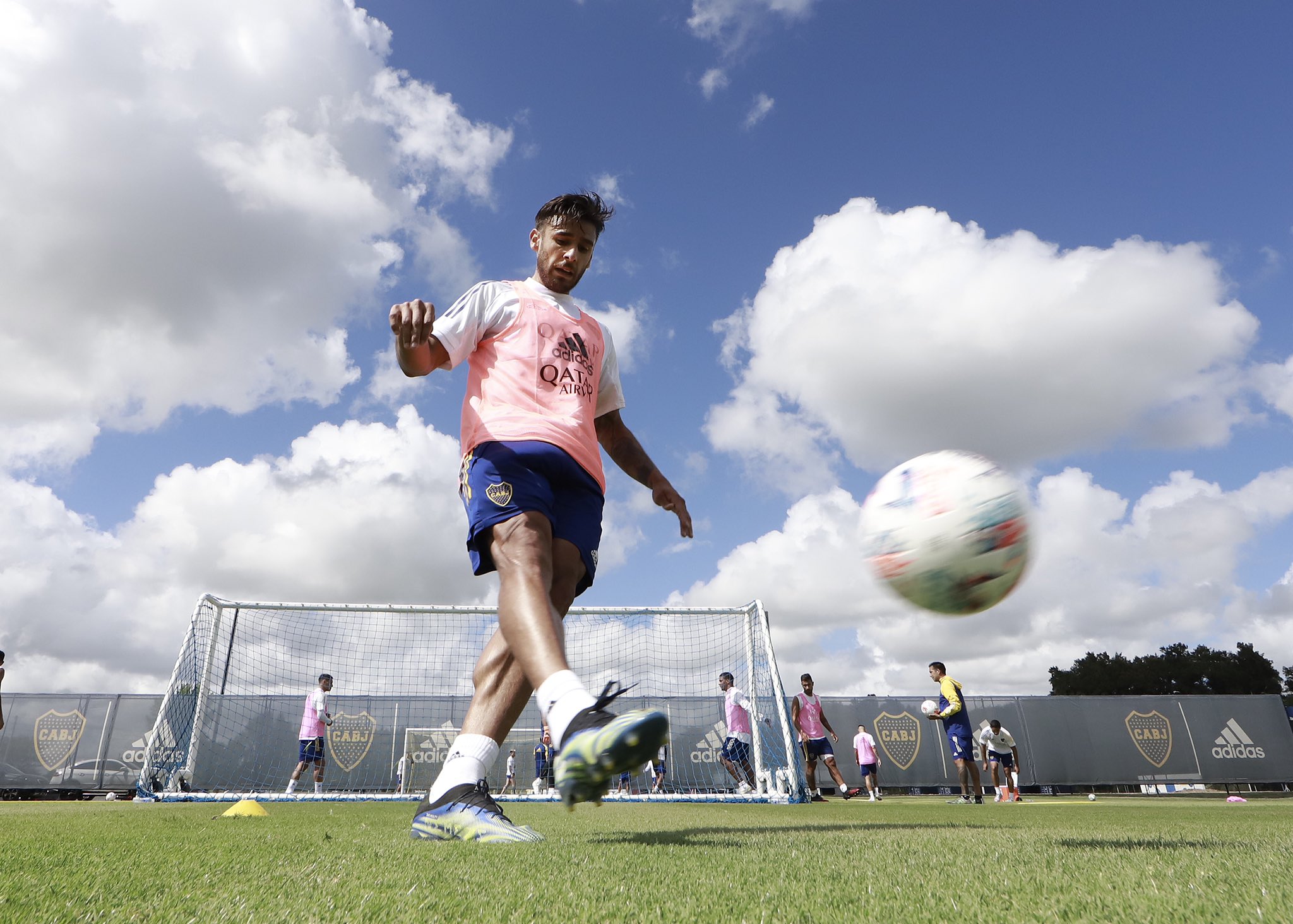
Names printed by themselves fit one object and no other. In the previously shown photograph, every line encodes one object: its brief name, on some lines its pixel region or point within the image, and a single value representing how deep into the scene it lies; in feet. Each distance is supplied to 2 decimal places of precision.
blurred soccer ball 8.23
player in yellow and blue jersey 35.14
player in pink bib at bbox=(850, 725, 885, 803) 48.44
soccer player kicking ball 7.59
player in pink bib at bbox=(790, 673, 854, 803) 40.47
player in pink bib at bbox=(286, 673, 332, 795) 38.68
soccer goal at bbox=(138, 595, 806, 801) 34.76
